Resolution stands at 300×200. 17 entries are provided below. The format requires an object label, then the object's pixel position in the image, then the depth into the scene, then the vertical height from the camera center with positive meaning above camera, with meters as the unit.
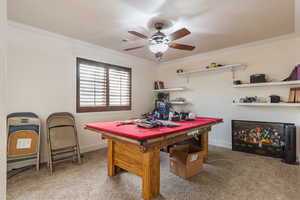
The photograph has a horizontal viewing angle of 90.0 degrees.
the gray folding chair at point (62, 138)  2.63 -0.72
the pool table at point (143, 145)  1.58 -0.53
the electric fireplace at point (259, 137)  2.96 -0.82
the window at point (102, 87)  3.32 +0.29
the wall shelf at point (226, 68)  3.50 +0.76
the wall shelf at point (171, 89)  4.38 +0.28
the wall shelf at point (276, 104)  2.71 -0.11
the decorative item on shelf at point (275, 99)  2.97 +0.00
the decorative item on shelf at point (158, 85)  4.90 +0.45
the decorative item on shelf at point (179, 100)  4.40 -0.04
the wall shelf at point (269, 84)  2.78 +0.30
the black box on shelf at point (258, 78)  3.12 +0.44
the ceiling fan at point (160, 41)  2.14 +0.87
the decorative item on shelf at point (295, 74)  2.73 +0.45
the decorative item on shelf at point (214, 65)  3.72 +0.84
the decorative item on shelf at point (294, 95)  2.78 +0.07
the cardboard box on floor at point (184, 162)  2.21 -0.97
